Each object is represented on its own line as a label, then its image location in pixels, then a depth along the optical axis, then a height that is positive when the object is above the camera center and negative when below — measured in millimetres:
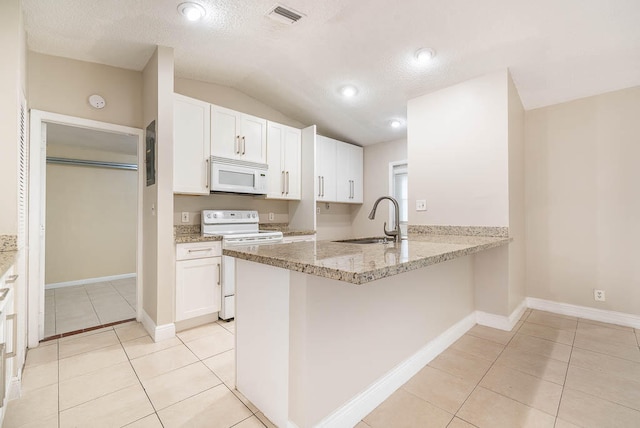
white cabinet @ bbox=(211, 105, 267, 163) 3150 +923
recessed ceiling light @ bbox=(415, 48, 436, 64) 2536 +1421
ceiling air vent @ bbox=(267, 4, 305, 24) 2183 +1548
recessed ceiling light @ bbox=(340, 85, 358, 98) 3288 +1434
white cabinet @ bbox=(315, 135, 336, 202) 4246 +708
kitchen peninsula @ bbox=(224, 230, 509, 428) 1279 -570
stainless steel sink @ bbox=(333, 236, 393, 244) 2403 -203
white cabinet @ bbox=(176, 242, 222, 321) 2742 -609
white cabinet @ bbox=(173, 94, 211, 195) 2881 +719
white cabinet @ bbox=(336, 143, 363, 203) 4590 +697
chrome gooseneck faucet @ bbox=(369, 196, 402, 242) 2168 -115
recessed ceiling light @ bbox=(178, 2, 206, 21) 2100 +1509
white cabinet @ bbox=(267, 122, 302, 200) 3709 +724
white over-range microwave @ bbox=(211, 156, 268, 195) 3119 +452
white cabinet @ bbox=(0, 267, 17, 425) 1196 -539
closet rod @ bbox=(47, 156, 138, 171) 4230 +823
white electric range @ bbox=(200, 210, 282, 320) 2979 -185
